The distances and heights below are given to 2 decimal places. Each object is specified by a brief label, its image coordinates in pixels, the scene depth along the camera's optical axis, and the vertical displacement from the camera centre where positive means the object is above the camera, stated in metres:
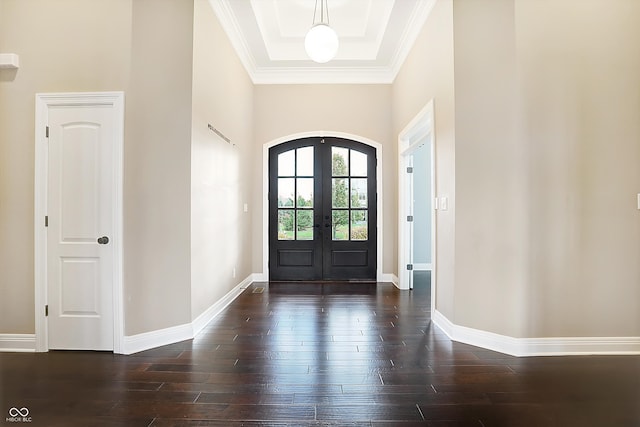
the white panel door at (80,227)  2.84 -0.08
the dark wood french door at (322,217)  5.80 -0.02
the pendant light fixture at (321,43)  3.64 +1.88
